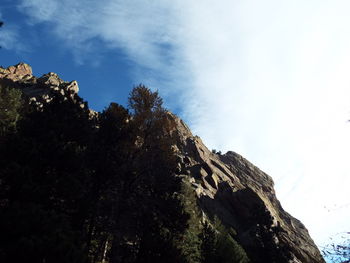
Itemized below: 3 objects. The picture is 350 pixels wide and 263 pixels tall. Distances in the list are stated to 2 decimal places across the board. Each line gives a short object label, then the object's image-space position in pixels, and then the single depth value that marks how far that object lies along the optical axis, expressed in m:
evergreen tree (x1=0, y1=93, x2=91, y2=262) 12.02
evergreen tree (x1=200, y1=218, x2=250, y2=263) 30.14
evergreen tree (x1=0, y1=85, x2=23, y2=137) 30.79
